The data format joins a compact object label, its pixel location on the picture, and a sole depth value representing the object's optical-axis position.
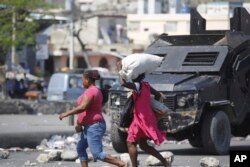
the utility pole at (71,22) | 66.06
